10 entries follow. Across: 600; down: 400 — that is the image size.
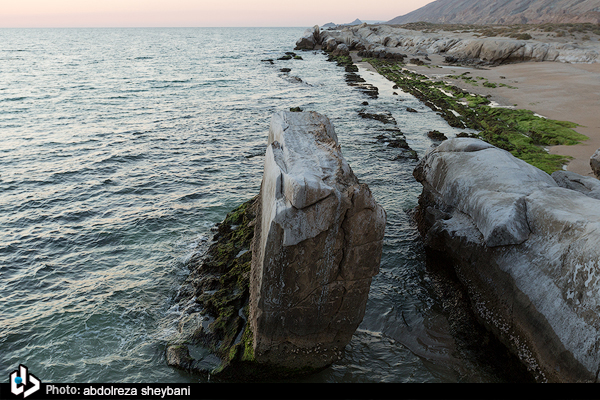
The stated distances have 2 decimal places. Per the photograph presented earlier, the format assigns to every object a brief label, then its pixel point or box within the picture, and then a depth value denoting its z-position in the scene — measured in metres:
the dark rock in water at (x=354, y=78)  30.27
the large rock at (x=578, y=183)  7.32
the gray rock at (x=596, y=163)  10.34
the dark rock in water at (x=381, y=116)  18.83
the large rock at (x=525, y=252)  4.68
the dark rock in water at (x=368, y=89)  24.89
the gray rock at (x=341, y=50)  48.72
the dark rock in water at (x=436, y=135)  15.87
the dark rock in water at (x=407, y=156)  13.88
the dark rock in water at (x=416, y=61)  37.96
